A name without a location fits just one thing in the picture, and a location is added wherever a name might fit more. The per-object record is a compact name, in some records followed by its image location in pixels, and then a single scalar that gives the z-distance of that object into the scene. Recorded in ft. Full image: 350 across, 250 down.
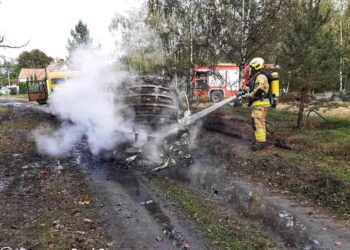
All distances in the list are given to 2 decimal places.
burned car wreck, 30.66
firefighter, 31.09
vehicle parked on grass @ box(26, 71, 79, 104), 81.97
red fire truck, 89.81
